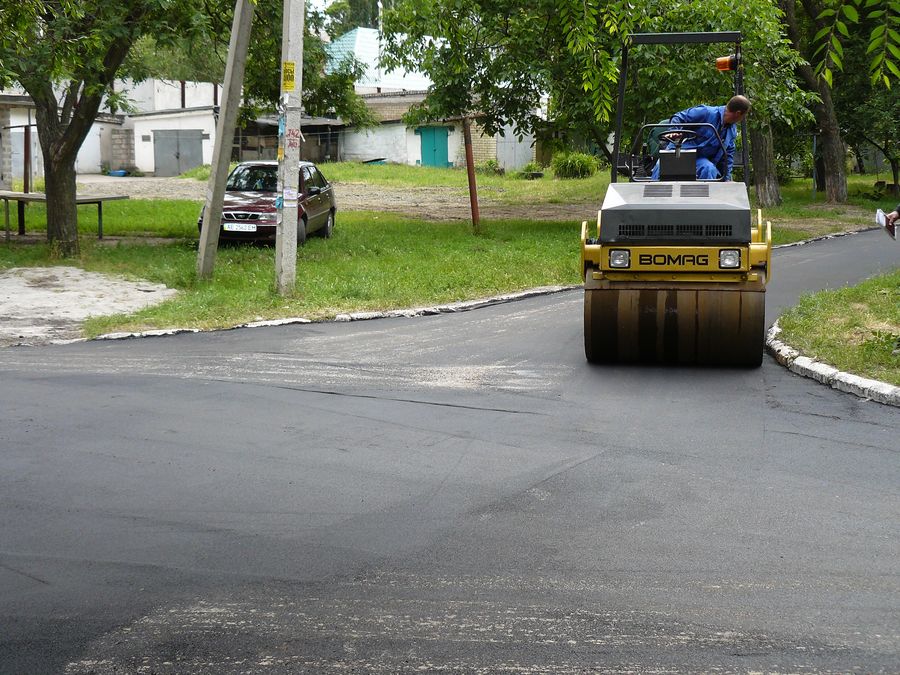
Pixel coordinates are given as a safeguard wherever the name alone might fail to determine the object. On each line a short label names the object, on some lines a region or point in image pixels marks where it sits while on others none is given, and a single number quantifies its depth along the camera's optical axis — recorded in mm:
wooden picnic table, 20875
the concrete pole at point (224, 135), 15109
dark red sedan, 20688
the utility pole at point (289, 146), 14039
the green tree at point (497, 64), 22750
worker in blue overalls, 10500
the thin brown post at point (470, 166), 21731
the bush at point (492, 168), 53219
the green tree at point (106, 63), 16188
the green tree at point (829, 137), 34031
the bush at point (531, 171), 50312
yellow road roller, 9570
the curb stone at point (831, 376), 8781
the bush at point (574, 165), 47844
